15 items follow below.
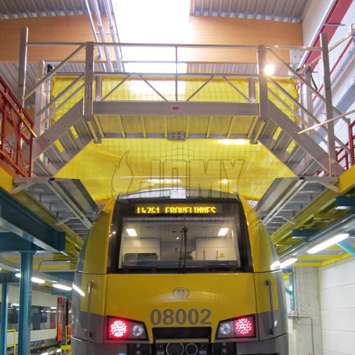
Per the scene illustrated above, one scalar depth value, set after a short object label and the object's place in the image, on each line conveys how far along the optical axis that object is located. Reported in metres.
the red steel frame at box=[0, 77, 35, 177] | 7.28
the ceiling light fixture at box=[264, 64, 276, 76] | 16.38
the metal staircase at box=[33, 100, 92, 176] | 8.27
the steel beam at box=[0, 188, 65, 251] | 7.62
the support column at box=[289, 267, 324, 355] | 17.64
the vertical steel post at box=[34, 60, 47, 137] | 9.50
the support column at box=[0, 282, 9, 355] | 18.11
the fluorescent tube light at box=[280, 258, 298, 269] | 13.59
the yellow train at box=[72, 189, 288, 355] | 6.11
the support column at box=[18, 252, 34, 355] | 9.82
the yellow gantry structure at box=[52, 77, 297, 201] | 9.55
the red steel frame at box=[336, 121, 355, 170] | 8.21
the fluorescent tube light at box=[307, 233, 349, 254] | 9.48
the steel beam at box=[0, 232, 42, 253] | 10.73
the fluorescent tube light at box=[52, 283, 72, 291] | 21.78
